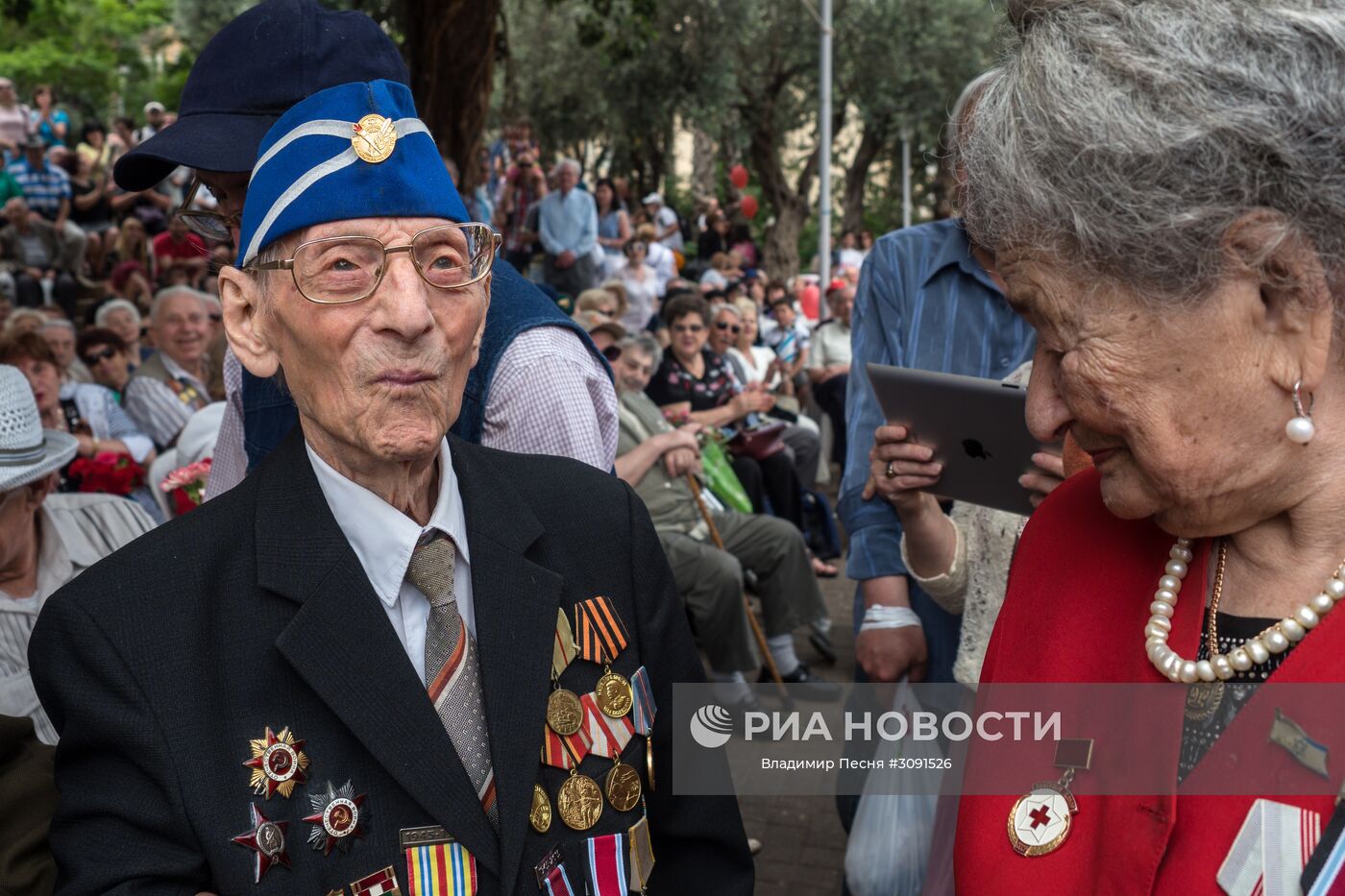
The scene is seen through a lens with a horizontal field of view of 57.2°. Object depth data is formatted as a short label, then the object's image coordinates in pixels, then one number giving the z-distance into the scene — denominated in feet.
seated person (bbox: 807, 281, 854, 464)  35.96
